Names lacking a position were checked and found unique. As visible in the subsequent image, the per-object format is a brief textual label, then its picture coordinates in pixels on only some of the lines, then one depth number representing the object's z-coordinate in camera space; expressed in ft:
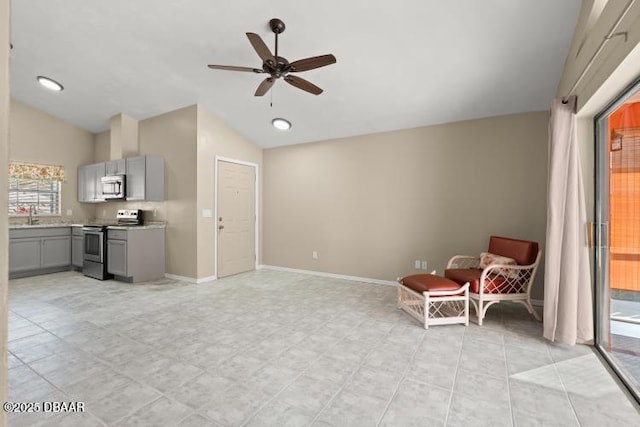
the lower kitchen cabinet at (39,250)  16.93
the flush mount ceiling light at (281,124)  16.67
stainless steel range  16.79
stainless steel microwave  17.51
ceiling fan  8.39
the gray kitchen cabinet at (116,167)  17.72
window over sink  18.57
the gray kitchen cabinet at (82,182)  20.43
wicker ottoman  10.34
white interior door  17.76
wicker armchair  10.55
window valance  18.37
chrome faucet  18.96
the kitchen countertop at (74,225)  16.18
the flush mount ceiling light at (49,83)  15.48
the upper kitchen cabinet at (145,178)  16.65
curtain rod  5.73
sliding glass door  7.18
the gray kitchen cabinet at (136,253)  15.85
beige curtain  8.68
